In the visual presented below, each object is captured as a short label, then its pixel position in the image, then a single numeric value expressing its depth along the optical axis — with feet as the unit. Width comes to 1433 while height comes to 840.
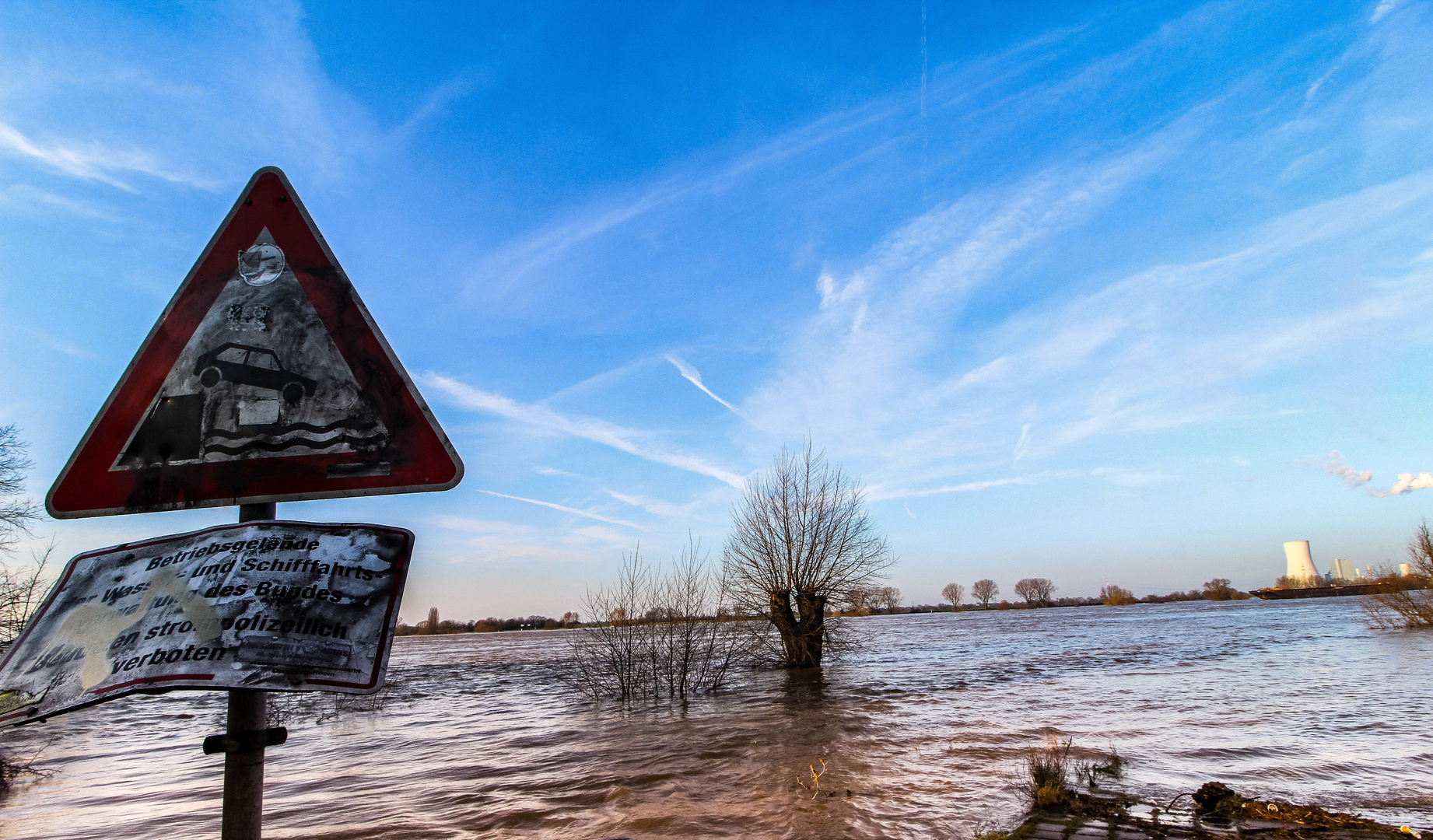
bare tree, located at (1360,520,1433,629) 94.22
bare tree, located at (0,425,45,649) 41.23
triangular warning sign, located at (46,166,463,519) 5.55
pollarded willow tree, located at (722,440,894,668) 70.49
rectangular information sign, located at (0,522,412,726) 4.53
